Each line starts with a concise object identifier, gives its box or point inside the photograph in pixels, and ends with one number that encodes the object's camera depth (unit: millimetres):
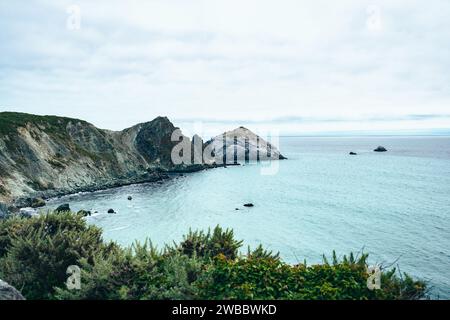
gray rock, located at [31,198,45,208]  68125
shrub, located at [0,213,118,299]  15078
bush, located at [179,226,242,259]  17125
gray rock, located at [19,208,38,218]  51644
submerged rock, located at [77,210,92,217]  62109
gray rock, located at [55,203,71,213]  60994
